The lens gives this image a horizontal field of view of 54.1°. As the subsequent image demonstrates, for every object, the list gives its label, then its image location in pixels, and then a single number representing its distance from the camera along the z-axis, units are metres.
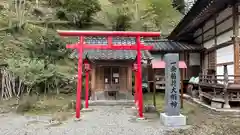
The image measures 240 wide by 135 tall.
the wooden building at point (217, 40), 8.95
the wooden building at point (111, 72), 12.29
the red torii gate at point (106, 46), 8.08
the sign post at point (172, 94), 7.00
